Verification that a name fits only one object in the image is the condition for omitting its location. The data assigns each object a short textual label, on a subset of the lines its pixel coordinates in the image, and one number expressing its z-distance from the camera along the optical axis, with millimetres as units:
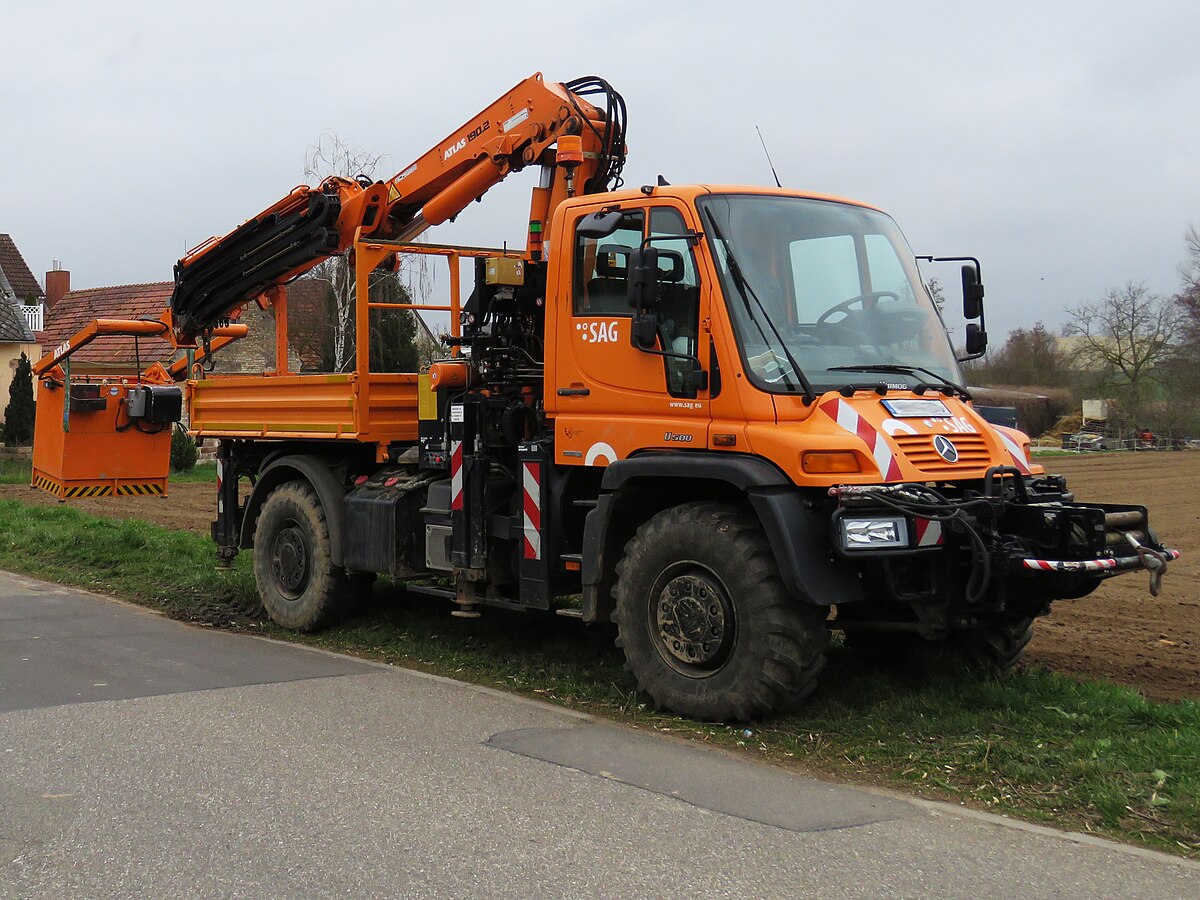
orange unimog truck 6551
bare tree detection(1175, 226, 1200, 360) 49575
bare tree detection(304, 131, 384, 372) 24375
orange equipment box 12492
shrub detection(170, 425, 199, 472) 28625
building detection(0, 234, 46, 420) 37438
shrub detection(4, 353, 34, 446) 32812
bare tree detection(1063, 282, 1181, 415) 53156
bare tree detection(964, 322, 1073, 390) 55188
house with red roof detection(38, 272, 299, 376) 32219
